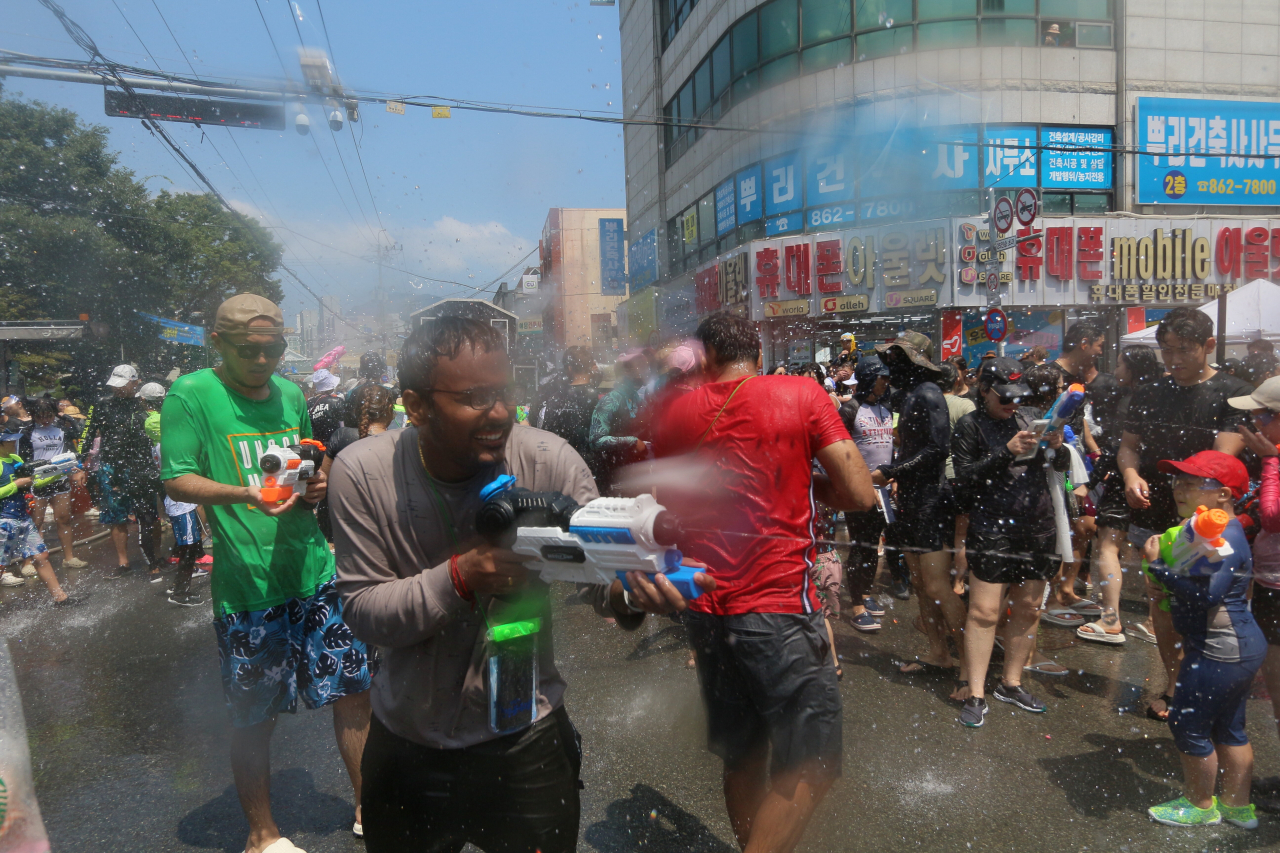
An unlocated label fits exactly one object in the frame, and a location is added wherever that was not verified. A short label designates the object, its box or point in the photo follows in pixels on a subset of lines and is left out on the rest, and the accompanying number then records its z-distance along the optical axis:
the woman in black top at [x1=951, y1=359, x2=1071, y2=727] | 3.41
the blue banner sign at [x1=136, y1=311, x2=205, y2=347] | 15.45
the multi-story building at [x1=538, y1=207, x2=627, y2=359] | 45.53
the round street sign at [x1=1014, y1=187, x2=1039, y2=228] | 9.71
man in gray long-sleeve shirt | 1.40
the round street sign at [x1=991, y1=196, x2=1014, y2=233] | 10.77
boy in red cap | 2.44
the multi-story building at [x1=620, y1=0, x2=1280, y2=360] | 14.41
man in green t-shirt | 2.33
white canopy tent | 7.42
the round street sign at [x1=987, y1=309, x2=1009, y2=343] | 11.91
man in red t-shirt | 2.03
